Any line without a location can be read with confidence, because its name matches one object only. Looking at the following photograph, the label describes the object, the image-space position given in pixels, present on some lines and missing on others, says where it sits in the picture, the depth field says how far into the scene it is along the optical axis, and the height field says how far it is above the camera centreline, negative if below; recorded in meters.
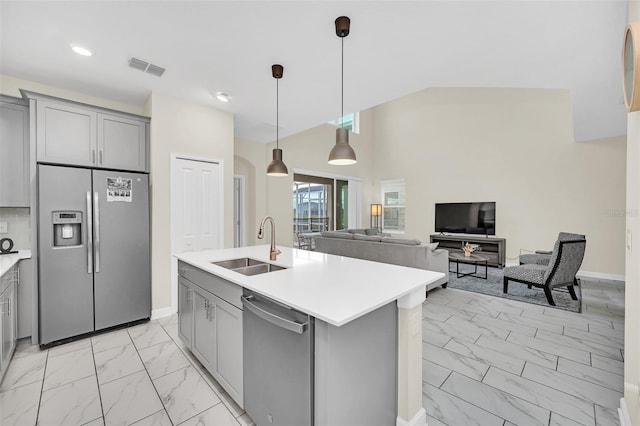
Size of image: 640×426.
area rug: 3.70 -1.26
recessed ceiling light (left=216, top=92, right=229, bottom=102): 3.34 +1.43
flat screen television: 6.11 -0.17
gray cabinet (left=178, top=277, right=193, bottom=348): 2.33 -0.90
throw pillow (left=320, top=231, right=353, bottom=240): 5.07 -0.48
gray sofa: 4.04 -0.67
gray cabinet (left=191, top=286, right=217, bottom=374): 2.00 -0.92
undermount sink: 2.25 -0.49
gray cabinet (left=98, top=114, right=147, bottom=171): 2.96 +0.77
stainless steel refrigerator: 2.58 -0.41
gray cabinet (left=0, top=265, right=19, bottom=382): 2.05 -0.86
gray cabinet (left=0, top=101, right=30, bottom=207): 2.62 +0.55
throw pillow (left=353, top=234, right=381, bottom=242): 4.67 -0.48
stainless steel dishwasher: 1.26 -0.79
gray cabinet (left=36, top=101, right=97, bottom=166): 2.64 +0.78
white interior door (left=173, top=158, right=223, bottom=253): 3.48 +0.07
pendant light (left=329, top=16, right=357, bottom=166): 2.21 +0.49
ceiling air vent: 2.62 +1.44
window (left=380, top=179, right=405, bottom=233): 7.97 +0.17
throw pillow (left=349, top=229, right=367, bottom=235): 6.28 -0.50
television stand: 5.81 -0.78
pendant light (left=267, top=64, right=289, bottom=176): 2.76 +0.49
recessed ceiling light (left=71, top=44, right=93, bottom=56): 2.38 +1.43
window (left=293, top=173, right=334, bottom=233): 6.88 +0.19
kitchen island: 1.21 -0.44
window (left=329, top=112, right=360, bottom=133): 8.07 +2.66
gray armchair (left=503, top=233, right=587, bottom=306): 3.46 -0.82
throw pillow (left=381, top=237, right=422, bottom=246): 4.15 -0.49
